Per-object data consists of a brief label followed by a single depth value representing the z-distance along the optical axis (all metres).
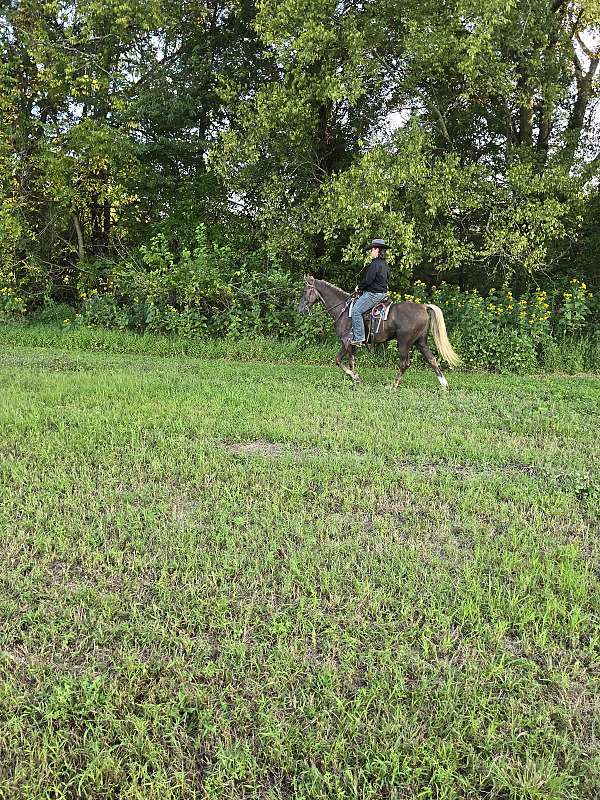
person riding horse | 10.27
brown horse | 10.19
